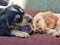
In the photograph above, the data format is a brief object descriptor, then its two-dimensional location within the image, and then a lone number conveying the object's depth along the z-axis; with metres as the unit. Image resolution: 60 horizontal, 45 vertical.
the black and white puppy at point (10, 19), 1.47
